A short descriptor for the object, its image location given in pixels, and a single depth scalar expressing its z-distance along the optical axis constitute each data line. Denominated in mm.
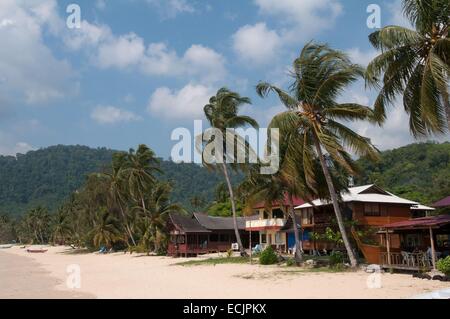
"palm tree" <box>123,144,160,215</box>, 52656
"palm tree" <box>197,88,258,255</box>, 36656
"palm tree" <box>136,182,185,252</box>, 47344
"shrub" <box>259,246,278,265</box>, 30000
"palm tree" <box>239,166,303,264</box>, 30562
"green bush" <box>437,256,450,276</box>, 18141
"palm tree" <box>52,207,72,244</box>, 91500
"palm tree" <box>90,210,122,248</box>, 59812
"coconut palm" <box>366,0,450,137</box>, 16609
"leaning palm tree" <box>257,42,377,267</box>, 22906
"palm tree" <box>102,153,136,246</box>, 56691
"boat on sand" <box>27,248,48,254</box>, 81612
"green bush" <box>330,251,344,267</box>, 25234
